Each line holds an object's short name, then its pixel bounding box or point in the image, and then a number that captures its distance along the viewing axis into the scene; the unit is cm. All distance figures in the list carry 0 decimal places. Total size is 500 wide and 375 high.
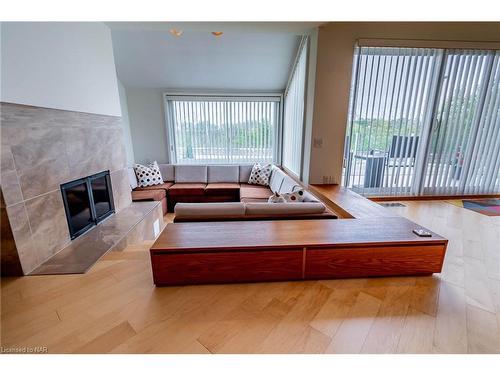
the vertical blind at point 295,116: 334
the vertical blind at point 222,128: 483
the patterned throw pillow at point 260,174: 445
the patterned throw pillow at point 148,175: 427
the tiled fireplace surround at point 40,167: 166
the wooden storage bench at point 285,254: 154
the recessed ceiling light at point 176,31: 272
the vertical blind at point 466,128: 324
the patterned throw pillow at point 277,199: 224
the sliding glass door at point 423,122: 314
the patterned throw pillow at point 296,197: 226
